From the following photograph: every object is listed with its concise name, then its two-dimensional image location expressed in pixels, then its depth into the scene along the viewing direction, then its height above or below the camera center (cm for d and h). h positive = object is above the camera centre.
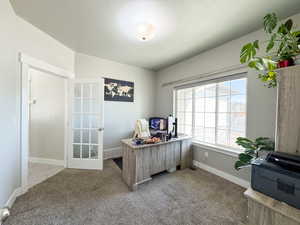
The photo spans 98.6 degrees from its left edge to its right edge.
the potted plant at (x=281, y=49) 120 +67
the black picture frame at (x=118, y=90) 342 +56
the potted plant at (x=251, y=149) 171 -48
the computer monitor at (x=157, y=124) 288 -33
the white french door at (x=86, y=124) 281 -32
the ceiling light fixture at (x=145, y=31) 187 +120
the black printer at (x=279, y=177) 87 -47
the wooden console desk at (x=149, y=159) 211 -89
